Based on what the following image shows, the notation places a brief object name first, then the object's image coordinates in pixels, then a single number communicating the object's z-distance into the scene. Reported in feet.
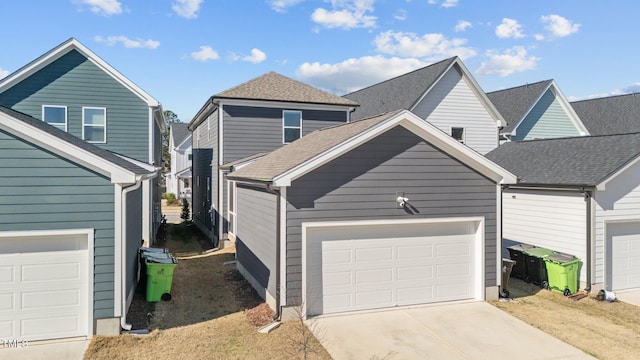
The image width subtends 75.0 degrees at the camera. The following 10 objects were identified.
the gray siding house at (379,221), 31.04
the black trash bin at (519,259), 43.83
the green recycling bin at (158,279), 35.22
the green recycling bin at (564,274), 39.37
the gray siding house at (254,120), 59.11
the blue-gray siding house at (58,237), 25.68
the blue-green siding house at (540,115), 81.92
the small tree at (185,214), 93.50
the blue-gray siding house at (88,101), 52.75
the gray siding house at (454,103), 70.95
